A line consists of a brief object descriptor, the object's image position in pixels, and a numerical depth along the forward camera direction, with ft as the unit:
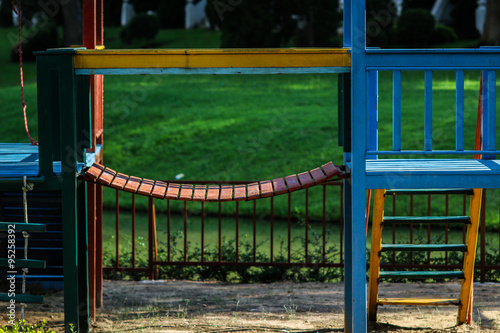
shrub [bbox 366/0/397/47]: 68.74
